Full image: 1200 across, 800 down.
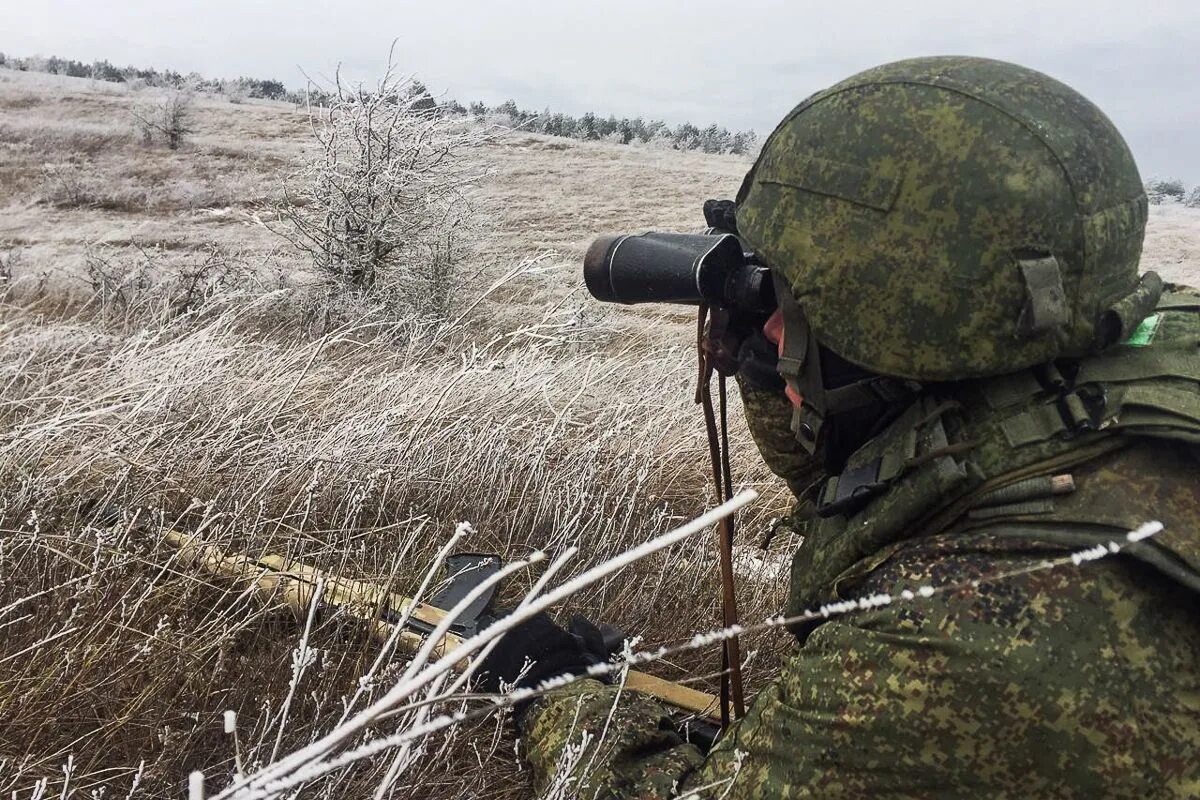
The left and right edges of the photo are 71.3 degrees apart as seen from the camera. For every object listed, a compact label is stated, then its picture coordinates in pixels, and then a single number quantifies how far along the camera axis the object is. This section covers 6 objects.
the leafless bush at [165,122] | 17.72
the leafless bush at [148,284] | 6.07
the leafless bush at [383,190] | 7.88
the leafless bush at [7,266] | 6.78
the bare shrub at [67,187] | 13.07
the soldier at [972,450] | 1.01
